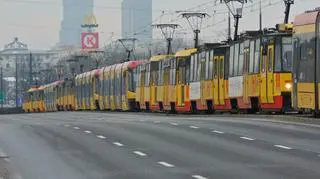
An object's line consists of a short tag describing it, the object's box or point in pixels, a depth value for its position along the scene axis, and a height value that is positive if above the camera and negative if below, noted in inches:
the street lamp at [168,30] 2583.7 +236.8
